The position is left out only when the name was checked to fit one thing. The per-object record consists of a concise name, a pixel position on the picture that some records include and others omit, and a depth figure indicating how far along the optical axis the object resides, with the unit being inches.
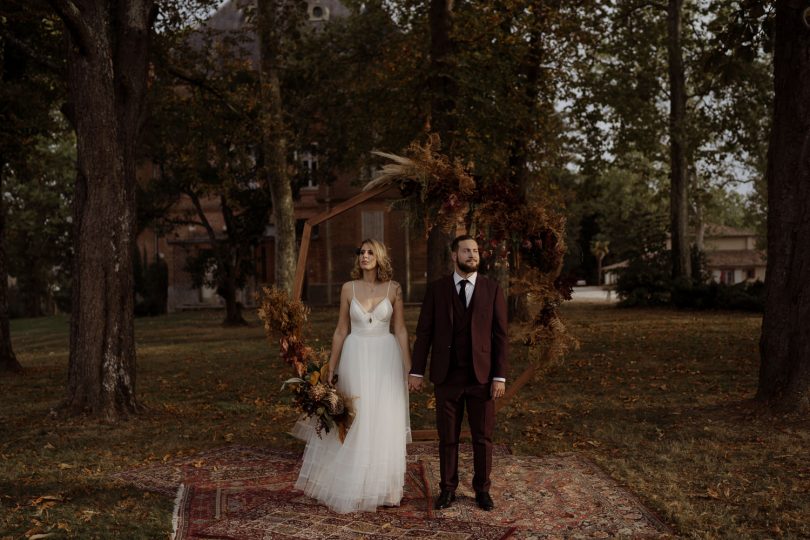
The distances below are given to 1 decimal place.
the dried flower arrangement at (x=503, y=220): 329.7
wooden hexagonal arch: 335.9
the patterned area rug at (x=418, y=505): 243.1
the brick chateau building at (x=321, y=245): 1413.6
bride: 272.5
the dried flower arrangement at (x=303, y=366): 279.3
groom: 268.4
